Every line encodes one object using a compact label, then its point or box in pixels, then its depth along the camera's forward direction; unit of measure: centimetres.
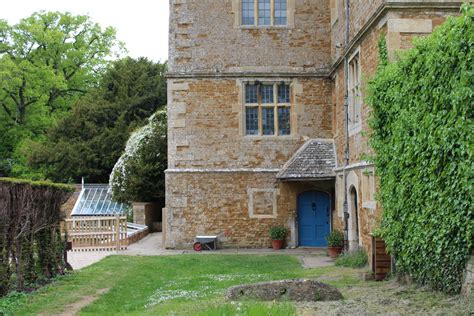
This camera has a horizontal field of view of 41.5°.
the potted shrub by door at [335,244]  1759
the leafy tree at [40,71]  3819
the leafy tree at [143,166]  2777
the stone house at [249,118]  2008
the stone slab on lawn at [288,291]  857
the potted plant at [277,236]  1977
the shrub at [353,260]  1457
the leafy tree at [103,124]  3250
